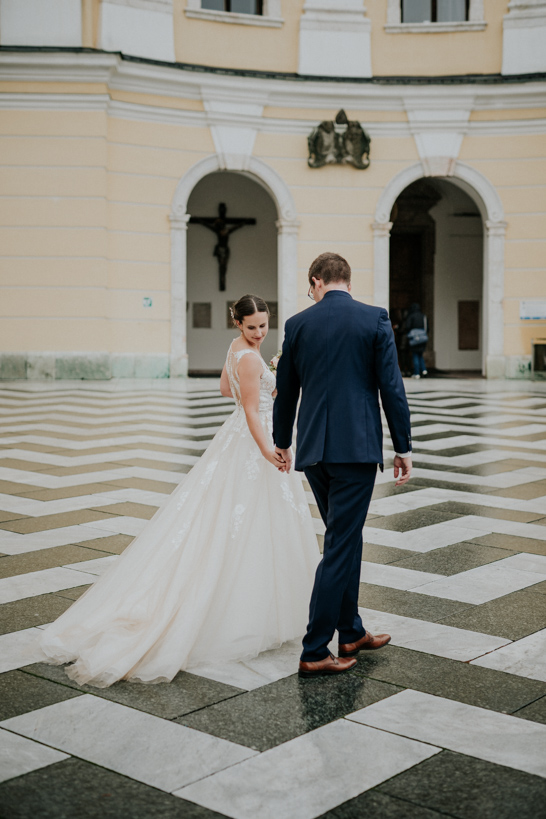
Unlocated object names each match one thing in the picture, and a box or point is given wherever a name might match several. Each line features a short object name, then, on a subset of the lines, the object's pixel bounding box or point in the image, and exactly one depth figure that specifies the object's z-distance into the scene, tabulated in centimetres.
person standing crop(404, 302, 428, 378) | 1914
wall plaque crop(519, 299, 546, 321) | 1867
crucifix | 2245
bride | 368
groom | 354
